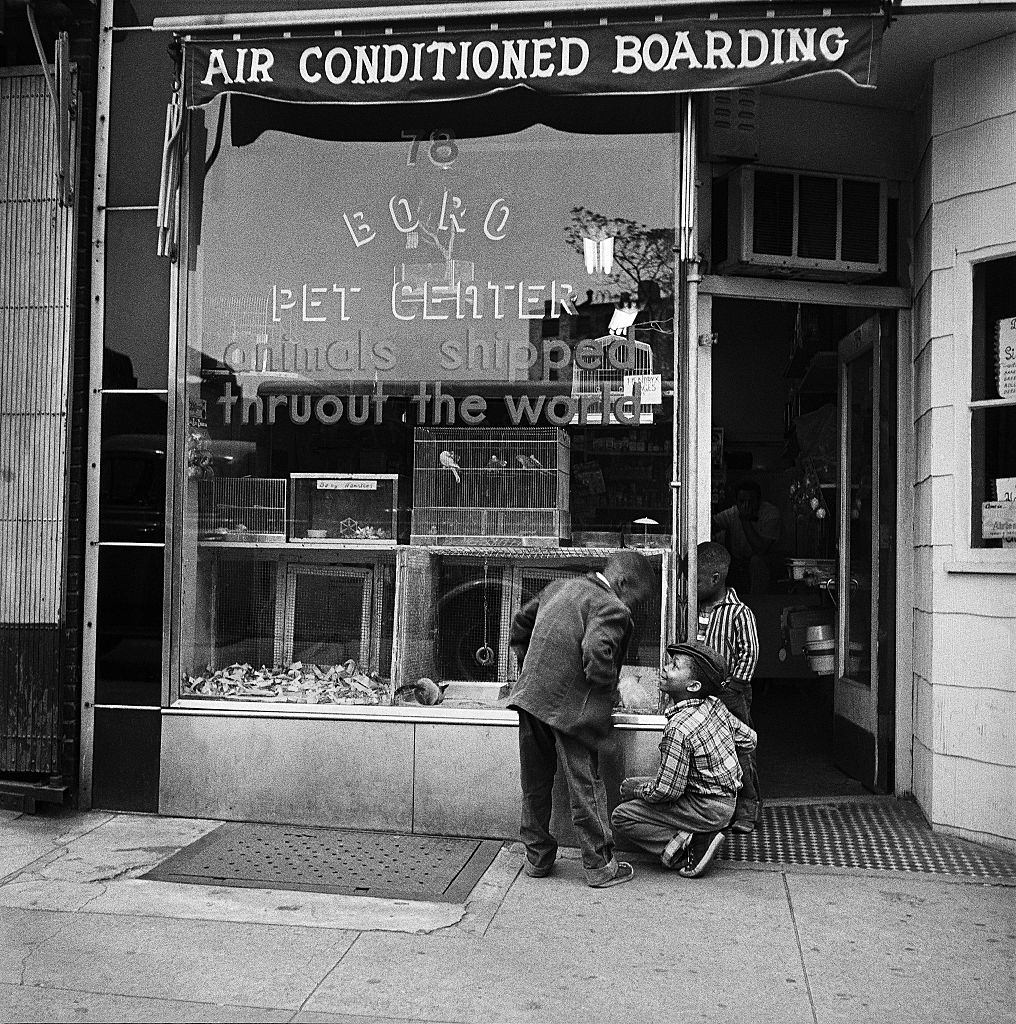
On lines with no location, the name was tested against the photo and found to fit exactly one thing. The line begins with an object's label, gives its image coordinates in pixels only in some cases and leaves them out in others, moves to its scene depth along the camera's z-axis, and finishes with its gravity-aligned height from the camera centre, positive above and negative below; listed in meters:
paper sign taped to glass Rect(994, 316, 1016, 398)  6.16 +0.87
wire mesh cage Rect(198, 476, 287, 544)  6.65 +0.05
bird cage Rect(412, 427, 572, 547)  6.48 +0.19
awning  5.82 +2.28
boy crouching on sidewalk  5.66 -1.19
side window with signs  6.16 +0.62
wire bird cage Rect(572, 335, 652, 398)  6.40 +0.82
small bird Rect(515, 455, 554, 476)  6.49 +0.32
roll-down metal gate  6.50 +0.43
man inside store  9.72 -0.06
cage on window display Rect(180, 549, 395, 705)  6.62 -0.58
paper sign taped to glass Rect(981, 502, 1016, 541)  6.13 +0.05
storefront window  6.46 +0.76
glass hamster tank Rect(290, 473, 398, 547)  6.61 +0.06
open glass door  7.27 -0.17
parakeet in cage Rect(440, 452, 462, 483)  6.55 +0.31
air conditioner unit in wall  6.75 +1.70
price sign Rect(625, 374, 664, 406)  6.37 +0.71
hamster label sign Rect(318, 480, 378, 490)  6.61 +0.19
